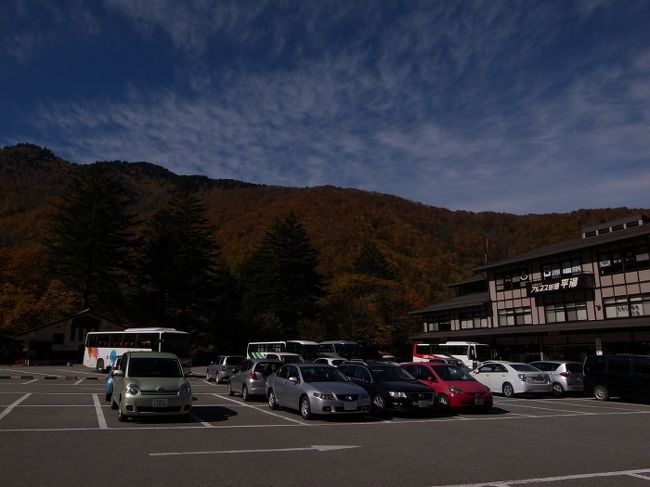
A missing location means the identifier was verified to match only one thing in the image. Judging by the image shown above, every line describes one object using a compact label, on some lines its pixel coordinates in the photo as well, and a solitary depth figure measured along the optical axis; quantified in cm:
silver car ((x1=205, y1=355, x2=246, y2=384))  2858
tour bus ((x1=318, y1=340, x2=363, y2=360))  3969
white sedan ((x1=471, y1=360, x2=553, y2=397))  2181
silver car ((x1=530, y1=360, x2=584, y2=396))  2258
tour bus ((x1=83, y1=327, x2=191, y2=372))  3567
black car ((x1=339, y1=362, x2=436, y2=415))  1457
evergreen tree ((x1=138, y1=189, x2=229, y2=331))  5891
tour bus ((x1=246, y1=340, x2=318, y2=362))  3872
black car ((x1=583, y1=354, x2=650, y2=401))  1914
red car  1564
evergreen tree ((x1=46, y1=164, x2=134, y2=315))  5697
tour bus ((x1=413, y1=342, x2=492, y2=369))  3562
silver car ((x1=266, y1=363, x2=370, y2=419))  1337
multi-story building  3312
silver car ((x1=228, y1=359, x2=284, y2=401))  1841
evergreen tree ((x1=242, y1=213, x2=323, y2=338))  6247
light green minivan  1254
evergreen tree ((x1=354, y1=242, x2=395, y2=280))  8106
